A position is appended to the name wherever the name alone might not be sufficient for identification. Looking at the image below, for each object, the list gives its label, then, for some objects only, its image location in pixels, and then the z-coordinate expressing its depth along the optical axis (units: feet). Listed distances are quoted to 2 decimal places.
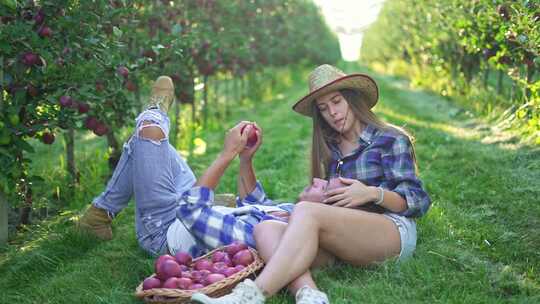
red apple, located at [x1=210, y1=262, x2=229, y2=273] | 9.68
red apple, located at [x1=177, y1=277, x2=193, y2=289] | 9.21
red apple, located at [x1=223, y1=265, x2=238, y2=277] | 9.53
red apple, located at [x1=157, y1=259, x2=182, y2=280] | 9.37
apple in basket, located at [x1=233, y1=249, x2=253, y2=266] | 9.89
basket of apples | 9.00
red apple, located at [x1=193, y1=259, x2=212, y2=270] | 9.89
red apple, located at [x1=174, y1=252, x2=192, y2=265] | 10.18
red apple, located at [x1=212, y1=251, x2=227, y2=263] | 10.16
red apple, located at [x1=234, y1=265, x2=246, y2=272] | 9.61
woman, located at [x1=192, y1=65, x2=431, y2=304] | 9.30
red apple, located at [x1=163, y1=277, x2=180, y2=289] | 9.17
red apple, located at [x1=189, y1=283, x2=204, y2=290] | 9.19
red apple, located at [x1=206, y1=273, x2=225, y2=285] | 9.30
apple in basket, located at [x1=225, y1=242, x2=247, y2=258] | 10.31
